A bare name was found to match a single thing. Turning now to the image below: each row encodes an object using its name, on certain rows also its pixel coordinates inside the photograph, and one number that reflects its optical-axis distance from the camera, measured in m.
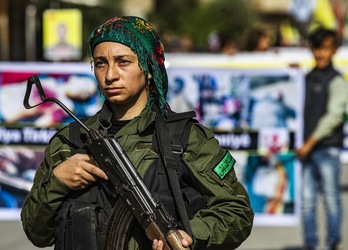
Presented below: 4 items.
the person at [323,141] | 10.96
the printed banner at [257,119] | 11.66
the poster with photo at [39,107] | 11.62
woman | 4.57
